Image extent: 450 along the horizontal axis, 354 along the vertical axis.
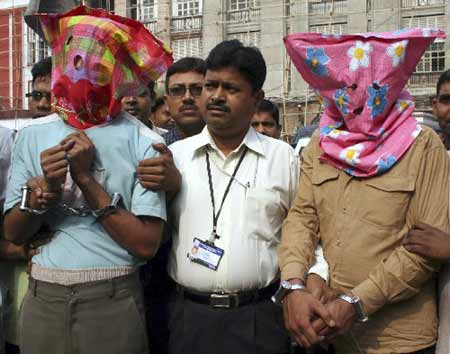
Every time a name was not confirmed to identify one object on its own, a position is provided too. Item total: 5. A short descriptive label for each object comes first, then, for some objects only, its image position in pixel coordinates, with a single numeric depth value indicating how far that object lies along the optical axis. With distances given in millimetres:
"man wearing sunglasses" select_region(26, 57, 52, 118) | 4031
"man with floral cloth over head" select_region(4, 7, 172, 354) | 2424
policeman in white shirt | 2705
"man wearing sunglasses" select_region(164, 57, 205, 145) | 3760
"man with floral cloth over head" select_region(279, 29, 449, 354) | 2377
